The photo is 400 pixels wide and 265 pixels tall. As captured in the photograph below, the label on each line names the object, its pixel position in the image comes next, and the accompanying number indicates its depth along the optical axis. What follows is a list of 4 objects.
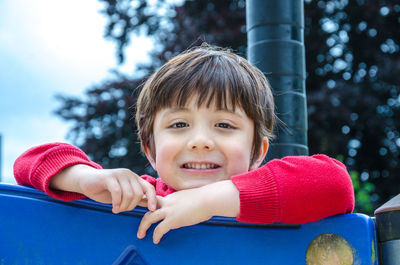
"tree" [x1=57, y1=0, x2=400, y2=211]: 7.36
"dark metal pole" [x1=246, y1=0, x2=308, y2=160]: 2.01
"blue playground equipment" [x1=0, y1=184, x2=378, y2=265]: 1.05
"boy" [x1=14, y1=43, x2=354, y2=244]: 1.06
